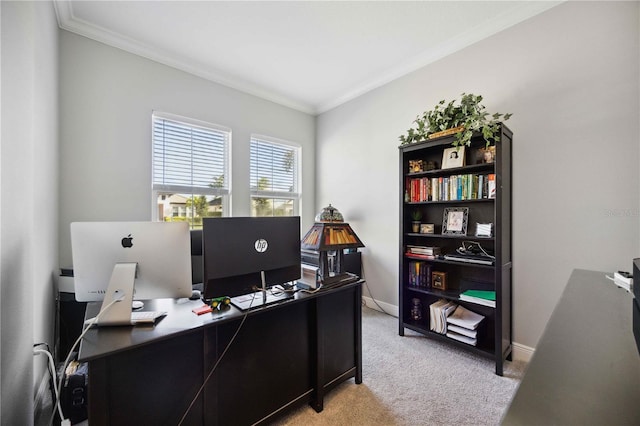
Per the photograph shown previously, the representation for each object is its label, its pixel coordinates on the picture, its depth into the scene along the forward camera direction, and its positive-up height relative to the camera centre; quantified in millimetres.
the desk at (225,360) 1085 -768
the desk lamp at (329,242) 1738 -202
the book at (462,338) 2277 -1119
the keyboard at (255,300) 1425 -508
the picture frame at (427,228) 2672 -157
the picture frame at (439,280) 2615 -674
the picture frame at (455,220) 2455 -70
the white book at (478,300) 2160 -747
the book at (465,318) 2287 -959
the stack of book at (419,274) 2707 -643
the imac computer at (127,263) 1183 -241
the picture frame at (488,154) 2188 +506
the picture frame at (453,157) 2357 +514
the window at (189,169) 2961 +520
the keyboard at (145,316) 1216 -505
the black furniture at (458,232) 2125 -181
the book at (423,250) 2594 -373
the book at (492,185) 2152 +236
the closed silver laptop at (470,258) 2200 -404
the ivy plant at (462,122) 2094 +814
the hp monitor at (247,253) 1300 -220
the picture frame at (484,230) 2242 -145
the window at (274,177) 3734 +529
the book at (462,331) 2273 -1051
